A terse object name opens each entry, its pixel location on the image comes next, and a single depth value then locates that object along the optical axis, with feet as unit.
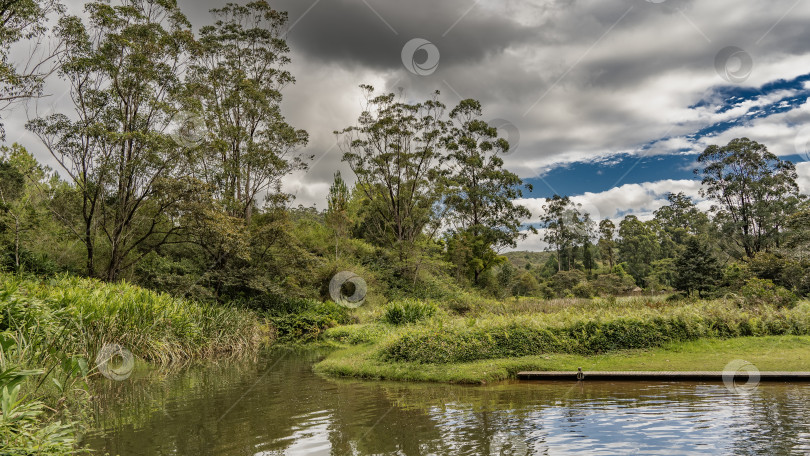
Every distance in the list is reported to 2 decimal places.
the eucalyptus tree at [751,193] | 138.06
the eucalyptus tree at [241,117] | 84.74
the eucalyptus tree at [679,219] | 224.25
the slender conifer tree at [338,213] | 105.91
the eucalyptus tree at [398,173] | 118.52
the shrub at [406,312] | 61.57
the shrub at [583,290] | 139.73
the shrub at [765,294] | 51.79
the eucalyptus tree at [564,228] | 201.87
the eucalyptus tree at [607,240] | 203.88
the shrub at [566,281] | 153.89
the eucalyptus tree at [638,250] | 189.06
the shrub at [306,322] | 74.80
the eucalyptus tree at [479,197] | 134.72
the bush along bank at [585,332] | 38.96
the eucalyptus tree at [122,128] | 63.72
